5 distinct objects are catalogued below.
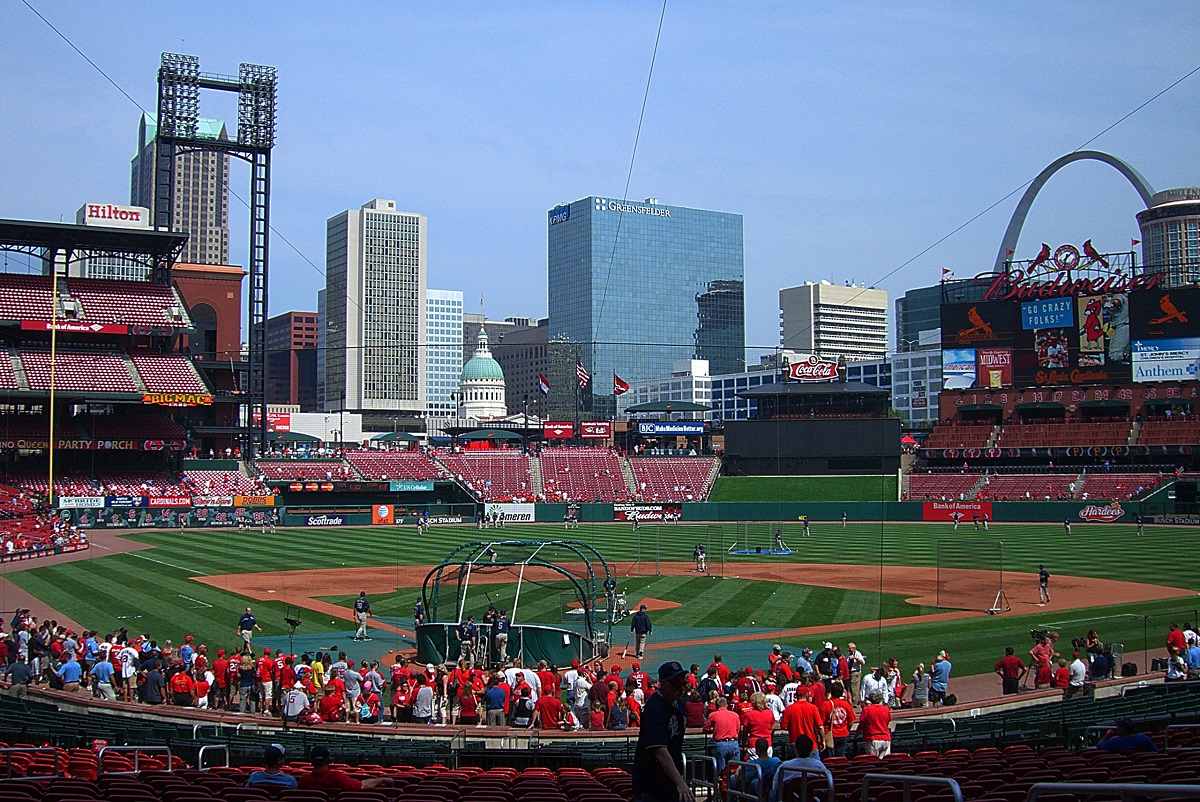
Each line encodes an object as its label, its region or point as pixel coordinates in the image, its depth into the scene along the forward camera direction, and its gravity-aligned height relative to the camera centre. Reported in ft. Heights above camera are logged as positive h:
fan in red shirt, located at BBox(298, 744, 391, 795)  26.27 -9.11
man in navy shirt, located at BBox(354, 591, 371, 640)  88.89 -16.23
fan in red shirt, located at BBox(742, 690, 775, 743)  39.34 -11.48
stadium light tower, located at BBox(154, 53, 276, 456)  260.21 +76.95
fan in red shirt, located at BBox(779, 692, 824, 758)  39.78 -11.37
